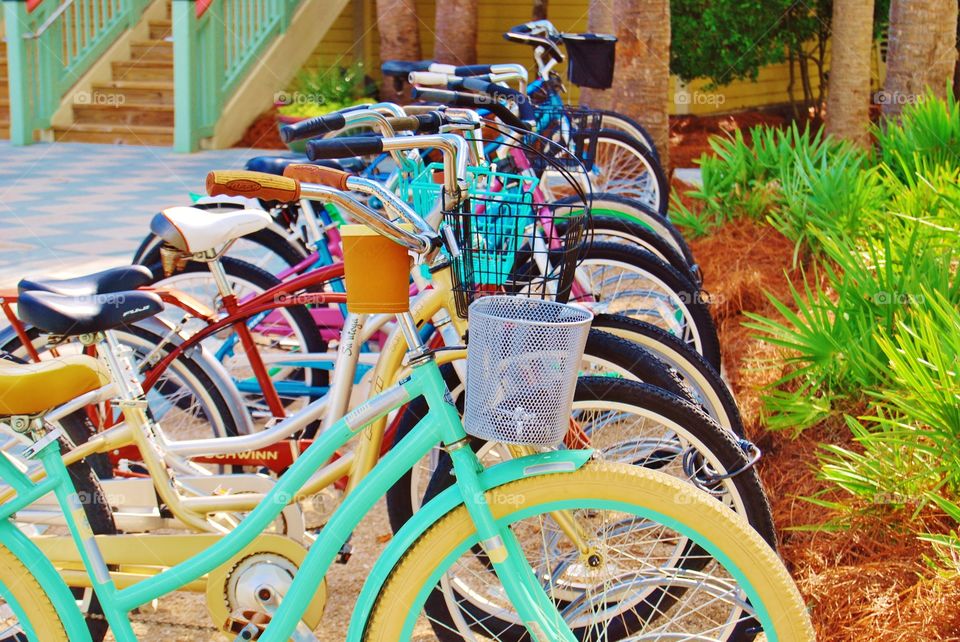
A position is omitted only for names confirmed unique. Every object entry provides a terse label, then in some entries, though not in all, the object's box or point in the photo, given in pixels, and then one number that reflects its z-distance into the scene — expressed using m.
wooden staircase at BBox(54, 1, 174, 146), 12.62
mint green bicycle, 2.15
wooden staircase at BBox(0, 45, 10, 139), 13.05
